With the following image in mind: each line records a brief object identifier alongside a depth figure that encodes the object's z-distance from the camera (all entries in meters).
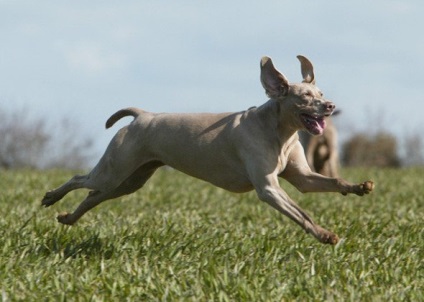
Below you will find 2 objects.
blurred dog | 34.59
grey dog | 15.02
